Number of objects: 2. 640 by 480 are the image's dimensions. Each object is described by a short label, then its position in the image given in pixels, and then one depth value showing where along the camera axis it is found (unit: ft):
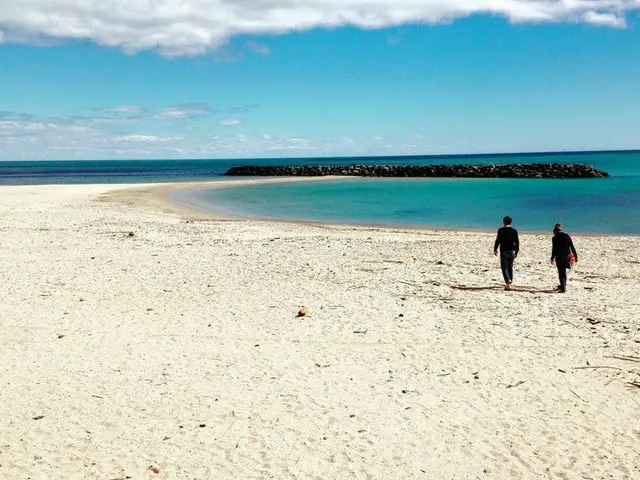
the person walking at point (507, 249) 49.39
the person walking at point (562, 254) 47.96
